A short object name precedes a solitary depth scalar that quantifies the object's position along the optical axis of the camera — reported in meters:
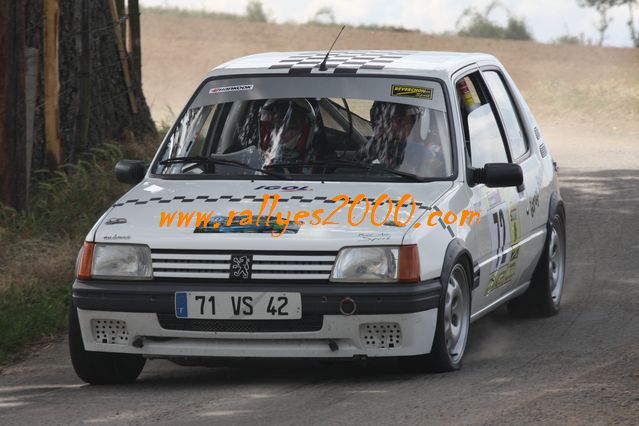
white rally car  13.31
